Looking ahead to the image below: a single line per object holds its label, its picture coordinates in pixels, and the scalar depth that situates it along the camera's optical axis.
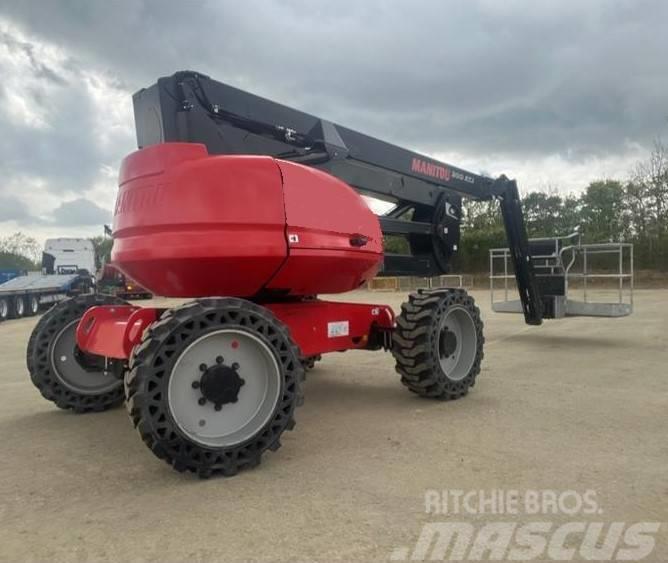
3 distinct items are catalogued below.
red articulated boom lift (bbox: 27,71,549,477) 3.81
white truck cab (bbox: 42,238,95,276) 27.78
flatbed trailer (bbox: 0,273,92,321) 21.30
